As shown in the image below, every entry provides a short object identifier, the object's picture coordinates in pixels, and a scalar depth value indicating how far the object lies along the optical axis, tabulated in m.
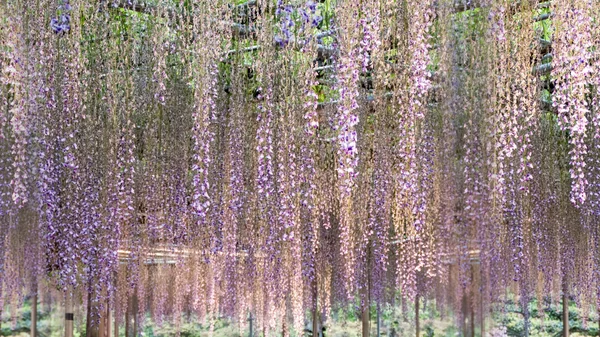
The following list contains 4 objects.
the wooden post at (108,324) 7.31
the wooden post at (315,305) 9.57
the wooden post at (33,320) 9.77
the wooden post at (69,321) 9.21
